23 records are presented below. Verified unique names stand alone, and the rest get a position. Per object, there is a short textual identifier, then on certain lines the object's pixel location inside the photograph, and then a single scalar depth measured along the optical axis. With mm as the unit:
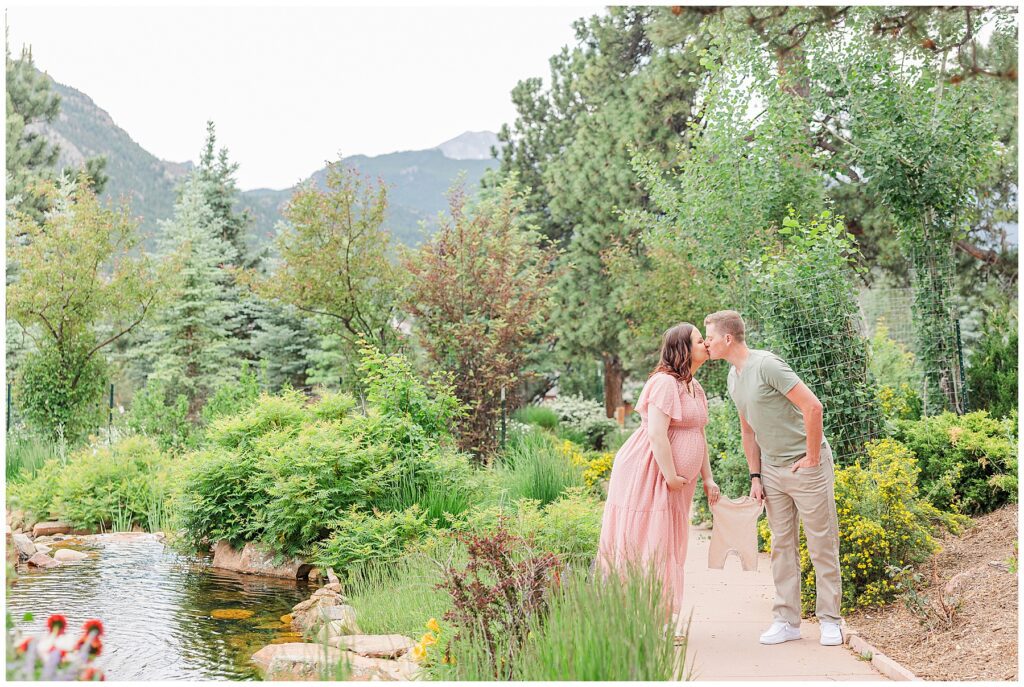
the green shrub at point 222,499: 6664
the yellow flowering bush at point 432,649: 3623
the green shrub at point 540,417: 14438
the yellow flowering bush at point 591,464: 8633
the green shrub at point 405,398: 7477
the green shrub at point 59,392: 11281
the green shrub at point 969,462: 6203
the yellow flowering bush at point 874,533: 4605
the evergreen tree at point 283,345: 20234
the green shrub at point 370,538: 5762
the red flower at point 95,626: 2251
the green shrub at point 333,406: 7516
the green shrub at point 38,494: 8414
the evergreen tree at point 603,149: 16109
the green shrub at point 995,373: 7500
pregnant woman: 3953
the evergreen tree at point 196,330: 19703
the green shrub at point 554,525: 5156
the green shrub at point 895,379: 7938
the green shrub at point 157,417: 10711
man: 4055
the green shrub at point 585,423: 13812
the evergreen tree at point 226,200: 22891
